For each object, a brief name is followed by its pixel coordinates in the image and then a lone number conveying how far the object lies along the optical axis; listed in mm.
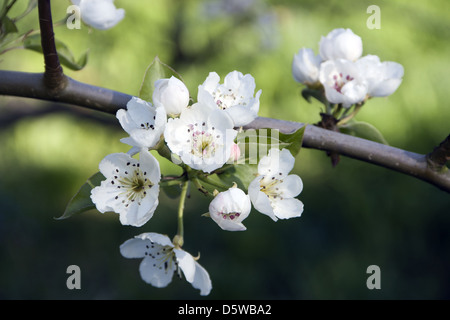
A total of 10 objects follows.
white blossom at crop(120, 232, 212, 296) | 531
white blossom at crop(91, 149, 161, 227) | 509
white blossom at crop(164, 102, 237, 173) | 504
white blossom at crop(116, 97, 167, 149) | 499
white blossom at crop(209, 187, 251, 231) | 501
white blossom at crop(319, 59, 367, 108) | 581
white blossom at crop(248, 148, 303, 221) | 510
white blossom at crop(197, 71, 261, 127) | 529
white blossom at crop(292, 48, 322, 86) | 601
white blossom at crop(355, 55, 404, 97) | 593
